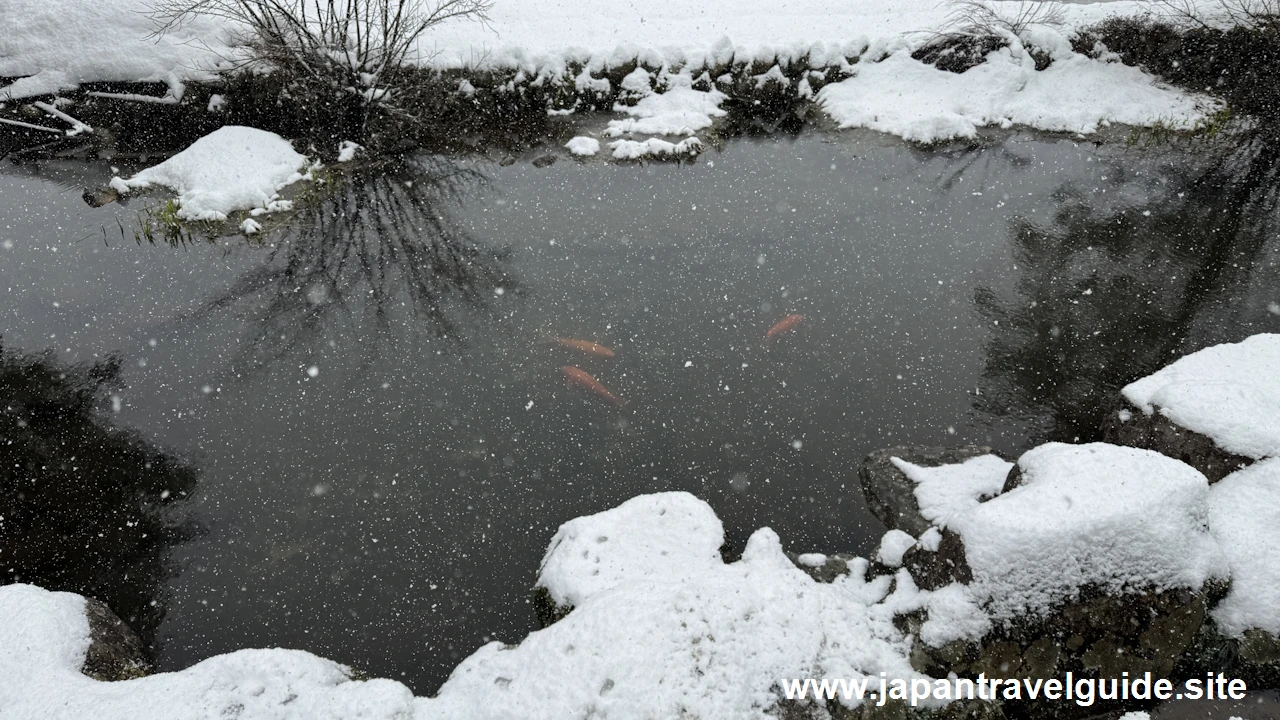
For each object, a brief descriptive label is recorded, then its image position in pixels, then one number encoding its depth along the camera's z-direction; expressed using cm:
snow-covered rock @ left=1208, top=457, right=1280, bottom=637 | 487
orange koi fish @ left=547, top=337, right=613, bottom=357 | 785
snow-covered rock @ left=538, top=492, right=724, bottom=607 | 531
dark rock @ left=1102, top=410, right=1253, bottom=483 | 562
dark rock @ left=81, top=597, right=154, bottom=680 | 493
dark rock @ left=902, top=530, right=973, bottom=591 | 481
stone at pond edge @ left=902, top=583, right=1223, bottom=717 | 462
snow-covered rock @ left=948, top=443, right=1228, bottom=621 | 456
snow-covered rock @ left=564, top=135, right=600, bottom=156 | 1166
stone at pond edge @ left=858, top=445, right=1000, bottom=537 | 609
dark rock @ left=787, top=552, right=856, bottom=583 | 552
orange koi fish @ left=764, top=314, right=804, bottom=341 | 810
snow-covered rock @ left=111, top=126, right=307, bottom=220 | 1015
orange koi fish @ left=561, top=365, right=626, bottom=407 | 736
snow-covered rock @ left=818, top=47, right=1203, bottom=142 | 1215
